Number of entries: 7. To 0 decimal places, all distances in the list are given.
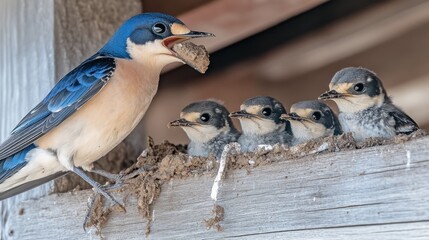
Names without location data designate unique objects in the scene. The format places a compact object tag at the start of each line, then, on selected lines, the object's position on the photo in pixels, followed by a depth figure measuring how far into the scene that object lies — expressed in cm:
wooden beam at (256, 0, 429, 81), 846
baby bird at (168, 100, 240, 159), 682
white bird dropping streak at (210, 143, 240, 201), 496
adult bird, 553
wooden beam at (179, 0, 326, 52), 725
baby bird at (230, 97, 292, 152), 664
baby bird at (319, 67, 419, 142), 594
